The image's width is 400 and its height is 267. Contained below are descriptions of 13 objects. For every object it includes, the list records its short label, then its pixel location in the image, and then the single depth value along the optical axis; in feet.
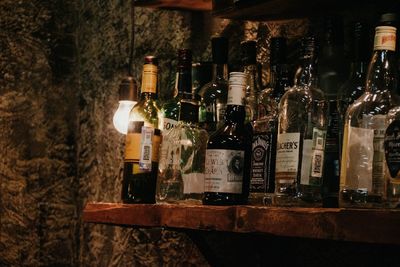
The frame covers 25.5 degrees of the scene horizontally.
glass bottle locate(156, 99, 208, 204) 5.49
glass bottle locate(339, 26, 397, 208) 4.47
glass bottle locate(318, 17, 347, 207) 5.01
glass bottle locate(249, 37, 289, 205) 5.07
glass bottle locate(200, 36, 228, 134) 5.77
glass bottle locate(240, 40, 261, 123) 5.56
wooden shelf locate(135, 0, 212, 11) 6.49
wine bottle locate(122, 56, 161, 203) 5.71
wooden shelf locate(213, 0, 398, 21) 5.26
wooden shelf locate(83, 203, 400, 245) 3.90
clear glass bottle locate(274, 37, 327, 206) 4.83
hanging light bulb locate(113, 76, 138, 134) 6.28
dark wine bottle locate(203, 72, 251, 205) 4.98
